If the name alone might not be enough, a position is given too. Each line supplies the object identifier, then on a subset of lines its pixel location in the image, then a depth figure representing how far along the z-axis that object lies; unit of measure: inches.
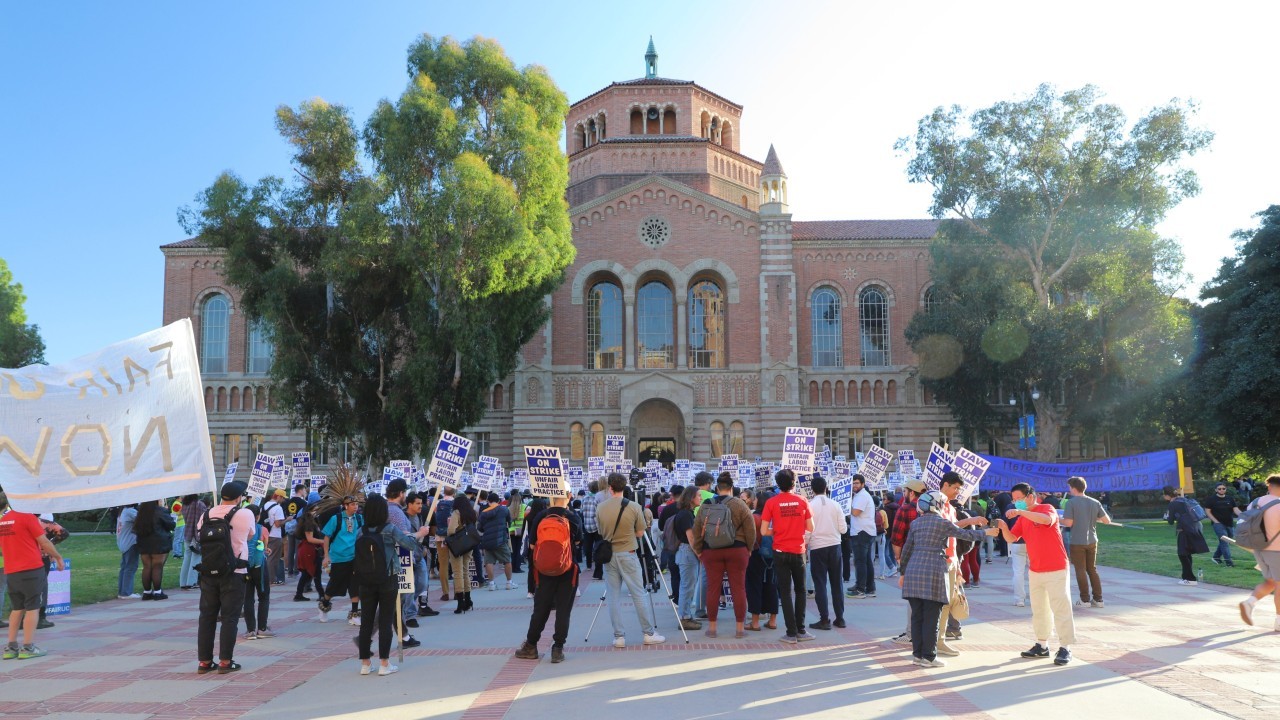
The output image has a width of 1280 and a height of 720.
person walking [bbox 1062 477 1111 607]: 503.8
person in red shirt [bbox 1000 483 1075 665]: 362.9
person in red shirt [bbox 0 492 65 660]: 392.5
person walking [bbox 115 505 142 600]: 610.2
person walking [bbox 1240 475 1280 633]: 436.1
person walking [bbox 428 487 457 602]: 570.6
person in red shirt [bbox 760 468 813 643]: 417.7
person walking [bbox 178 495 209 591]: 591.8
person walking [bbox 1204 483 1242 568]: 804.0
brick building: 1638.8
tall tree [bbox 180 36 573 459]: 1079.6
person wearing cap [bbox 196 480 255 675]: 357.1
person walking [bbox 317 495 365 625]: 416.8
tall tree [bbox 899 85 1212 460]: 1364.4
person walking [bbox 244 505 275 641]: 426.6
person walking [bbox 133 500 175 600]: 593.3
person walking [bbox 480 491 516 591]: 613.6
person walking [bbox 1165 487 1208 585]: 637.3
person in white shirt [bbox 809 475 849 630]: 446.6
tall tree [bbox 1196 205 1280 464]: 1268.7
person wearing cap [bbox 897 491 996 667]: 353.1
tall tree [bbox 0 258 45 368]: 1878.7
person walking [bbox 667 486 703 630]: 468.4
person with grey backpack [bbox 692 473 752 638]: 422.3
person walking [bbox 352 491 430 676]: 351.6
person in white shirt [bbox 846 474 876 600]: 578.9
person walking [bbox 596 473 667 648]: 399.9
